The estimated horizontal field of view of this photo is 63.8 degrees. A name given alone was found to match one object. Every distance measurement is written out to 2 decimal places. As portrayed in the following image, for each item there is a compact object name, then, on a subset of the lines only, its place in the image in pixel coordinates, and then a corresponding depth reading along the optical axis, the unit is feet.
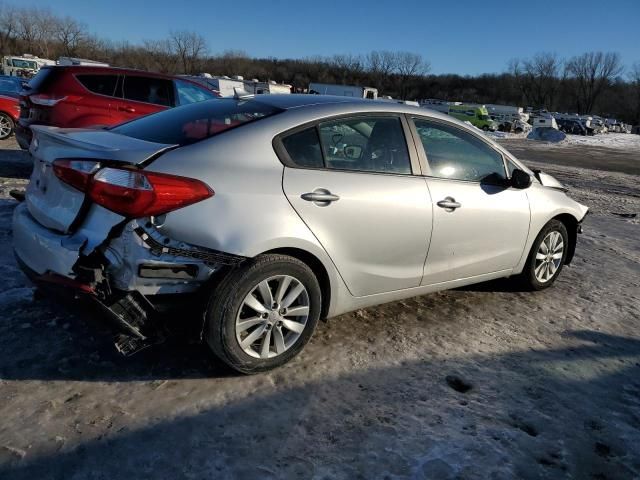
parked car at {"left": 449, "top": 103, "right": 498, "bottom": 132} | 144.87
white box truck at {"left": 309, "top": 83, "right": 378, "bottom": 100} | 139.74
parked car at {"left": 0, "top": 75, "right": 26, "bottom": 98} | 43.61
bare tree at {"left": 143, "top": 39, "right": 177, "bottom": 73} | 286.66
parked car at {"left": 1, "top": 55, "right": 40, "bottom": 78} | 168.04
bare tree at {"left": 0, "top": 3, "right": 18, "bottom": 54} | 263.70
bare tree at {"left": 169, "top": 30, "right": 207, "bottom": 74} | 303.27
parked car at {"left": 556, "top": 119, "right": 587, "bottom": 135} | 187.52
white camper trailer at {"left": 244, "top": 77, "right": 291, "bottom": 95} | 105.91
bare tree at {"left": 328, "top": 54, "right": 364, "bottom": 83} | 369.09
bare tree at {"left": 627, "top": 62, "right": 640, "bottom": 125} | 330.75
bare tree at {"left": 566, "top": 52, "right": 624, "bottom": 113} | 355.15
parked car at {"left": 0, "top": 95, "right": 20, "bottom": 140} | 36.83
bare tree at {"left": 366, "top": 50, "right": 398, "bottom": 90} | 367.66
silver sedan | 8.15
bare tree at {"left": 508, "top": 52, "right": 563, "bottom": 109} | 365.20
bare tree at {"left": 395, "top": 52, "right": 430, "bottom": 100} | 367.35
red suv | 23.54
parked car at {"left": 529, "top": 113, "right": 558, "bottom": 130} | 149.75
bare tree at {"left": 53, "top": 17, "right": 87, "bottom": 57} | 275.59
